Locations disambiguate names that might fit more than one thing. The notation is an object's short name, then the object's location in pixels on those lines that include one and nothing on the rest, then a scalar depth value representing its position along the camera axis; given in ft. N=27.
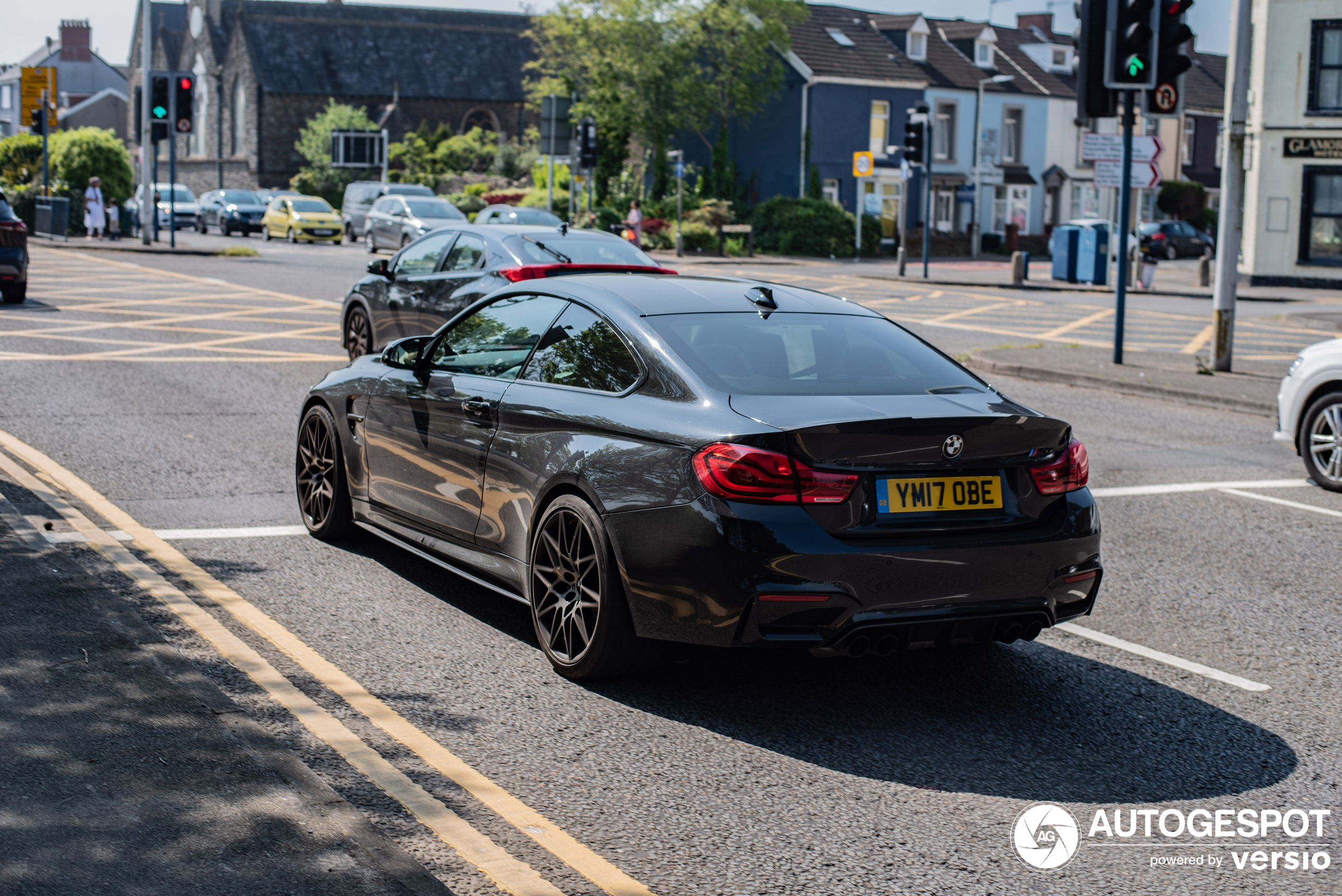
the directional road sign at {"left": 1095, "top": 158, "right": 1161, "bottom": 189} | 73.15
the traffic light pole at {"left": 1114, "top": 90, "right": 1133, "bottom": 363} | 50.42
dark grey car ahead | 41.65
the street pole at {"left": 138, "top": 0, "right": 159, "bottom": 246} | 116.78
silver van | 150.92
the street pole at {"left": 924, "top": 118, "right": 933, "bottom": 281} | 117.80
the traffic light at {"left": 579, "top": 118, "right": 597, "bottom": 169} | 138.10
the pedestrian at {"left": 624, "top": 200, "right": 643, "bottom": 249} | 144.19
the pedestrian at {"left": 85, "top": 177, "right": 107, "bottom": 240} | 132.57
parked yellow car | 147.74
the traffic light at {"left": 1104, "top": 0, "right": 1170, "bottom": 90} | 47.85
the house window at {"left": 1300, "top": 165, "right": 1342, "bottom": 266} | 116.78
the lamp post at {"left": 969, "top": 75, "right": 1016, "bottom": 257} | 172.04
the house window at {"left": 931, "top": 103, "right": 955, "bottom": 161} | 187.83
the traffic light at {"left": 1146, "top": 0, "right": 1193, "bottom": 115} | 48.03
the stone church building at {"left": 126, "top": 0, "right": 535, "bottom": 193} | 245.86
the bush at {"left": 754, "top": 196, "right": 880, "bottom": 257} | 161.27
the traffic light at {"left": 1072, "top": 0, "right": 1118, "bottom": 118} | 49.24
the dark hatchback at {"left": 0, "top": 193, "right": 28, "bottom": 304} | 65.36
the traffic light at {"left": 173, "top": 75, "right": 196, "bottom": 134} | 109.19
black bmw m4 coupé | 15.26
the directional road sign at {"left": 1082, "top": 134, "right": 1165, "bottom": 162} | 68.95
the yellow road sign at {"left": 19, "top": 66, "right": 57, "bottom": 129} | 150.20
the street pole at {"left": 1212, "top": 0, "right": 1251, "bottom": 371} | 50.08
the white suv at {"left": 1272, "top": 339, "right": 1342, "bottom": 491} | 31.96
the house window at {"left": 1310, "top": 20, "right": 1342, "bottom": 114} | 115.03
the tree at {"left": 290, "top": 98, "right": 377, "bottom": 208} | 222.28
